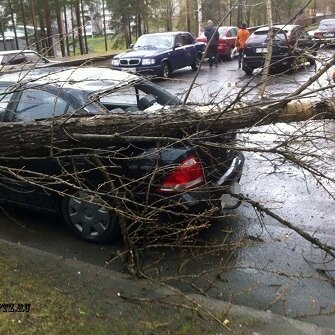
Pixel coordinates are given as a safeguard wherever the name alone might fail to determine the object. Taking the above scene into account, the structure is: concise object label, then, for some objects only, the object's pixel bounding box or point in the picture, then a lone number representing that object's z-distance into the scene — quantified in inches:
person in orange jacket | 704.8
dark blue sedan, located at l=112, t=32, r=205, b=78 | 633.6
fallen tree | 146.9
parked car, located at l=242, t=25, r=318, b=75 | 663.1
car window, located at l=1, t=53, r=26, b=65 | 470.0
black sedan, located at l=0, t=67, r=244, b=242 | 149.2
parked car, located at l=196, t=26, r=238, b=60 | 922.1
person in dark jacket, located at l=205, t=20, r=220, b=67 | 782.1
